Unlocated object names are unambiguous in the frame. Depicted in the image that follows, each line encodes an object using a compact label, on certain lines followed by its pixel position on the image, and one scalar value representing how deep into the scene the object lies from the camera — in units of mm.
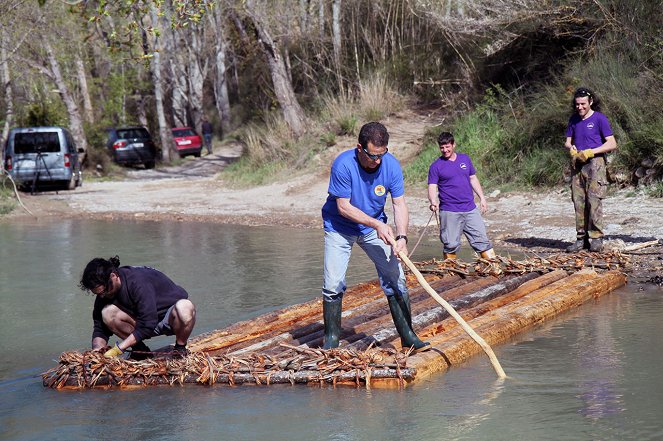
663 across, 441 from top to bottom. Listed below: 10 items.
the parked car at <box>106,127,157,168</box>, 65273
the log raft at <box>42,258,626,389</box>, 12546
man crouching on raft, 12553
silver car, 46287
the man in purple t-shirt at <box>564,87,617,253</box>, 20628
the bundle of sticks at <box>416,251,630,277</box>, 18895
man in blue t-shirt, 12515
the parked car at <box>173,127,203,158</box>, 71592
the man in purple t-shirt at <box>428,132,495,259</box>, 19447
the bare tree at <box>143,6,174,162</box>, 68954
